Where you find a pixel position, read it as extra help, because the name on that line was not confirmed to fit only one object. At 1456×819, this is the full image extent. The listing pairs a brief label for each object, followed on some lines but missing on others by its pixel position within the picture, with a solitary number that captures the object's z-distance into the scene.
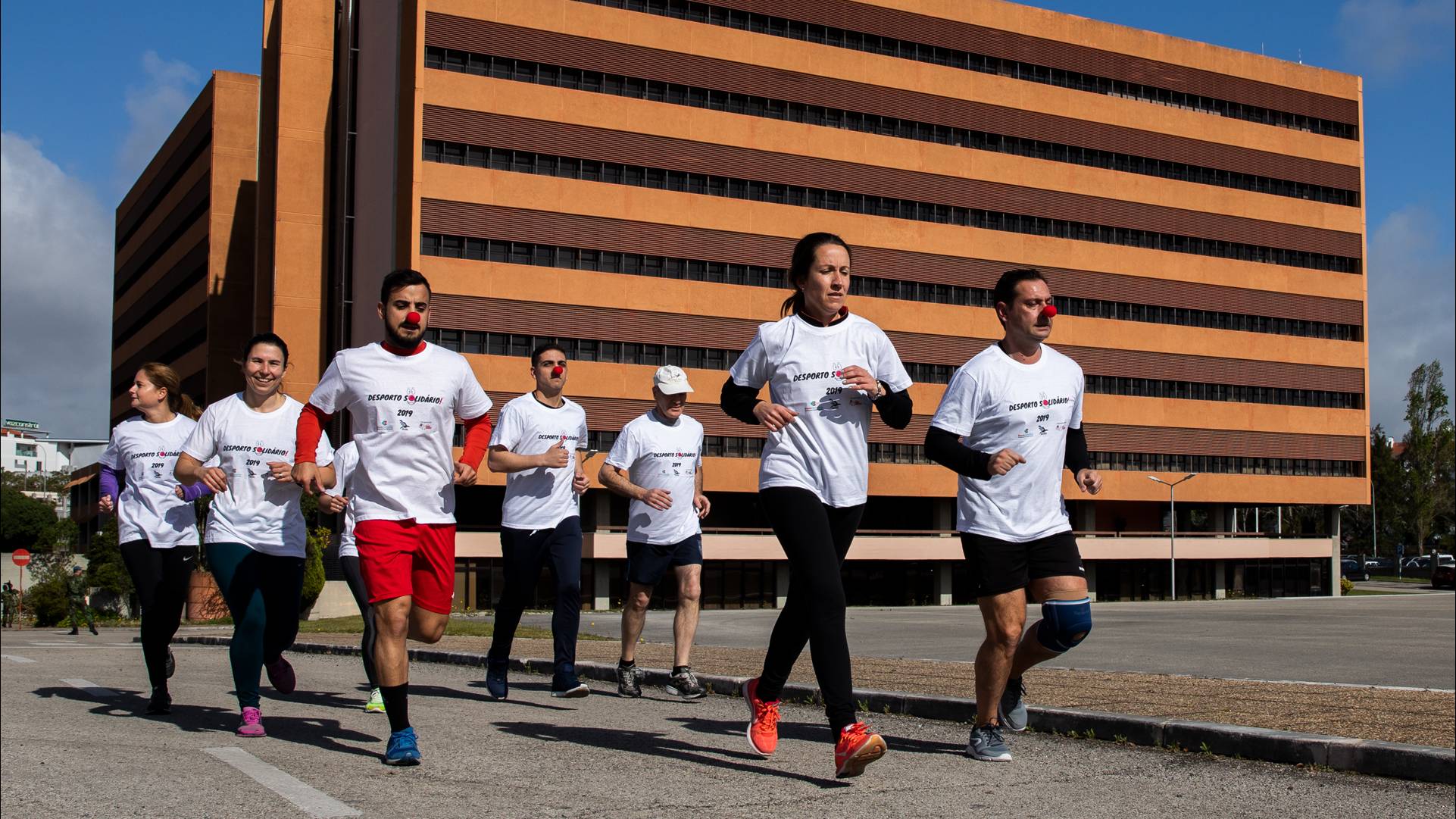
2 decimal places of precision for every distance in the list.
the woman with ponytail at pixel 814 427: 5.70
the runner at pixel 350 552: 7.84
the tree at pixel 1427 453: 95.56
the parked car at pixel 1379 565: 111.79
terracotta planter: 38.22
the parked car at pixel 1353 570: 95.38
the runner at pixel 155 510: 8.53
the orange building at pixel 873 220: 55.91
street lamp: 66.88
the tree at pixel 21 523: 109.75
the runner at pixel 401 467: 6.16
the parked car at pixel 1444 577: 75.75
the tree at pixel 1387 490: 96.31
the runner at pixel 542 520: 9.02
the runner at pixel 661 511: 9.38
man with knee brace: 6.08
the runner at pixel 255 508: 7.48
